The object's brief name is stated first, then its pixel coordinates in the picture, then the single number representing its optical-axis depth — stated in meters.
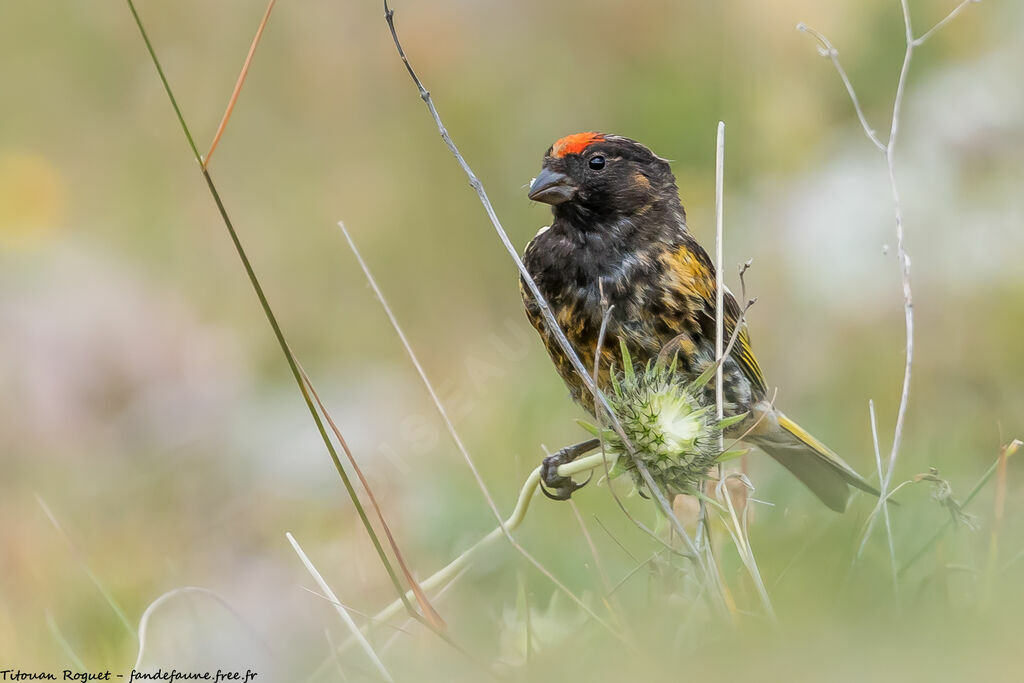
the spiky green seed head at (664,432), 5.20
